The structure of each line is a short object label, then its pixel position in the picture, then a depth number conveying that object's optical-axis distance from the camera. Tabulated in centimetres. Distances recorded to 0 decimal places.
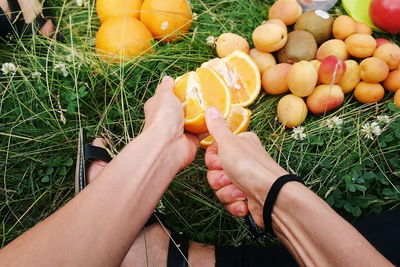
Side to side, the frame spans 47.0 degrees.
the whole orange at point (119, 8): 70
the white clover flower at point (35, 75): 66
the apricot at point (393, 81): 64
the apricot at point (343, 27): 67
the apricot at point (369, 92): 65
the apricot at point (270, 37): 64
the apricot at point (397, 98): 64
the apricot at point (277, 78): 65
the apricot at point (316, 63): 64
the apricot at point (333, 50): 66
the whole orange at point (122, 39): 68
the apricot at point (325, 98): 63
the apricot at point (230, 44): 67
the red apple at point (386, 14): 68
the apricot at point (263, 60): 67
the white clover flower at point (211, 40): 70
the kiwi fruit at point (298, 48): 66
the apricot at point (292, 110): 64
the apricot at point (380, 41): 67
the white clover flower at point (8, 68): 66
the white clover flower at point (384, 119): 63
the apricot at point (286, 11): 69
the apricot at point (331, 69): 61
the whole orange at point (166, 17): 69
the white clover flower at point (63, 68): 66
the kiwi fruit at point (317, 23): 68
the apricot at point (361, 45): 65
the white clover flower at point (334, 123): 64
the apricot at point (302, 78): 61
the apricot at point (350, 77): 64
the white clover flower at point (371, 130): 62
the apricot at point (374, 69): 62
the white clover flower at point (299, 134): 64
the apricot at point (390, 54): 63
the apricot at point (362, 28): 67
